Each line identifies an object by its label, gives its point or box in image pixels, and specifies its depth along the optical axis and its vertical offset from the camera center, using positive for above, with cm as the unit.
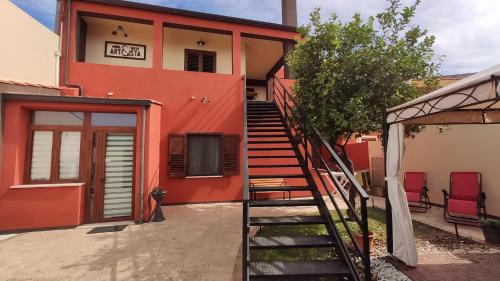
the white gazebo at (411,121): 273 +64
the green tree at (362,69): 421 +164
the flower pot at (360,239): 386 -137
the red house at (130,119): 541 +109
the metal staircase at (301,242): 278 -118
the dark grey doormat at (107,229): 524 -164
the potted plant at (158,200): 603 -112
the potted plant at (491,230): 424 -135
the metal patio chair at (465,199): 536 -104
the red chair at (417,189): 675 -97
